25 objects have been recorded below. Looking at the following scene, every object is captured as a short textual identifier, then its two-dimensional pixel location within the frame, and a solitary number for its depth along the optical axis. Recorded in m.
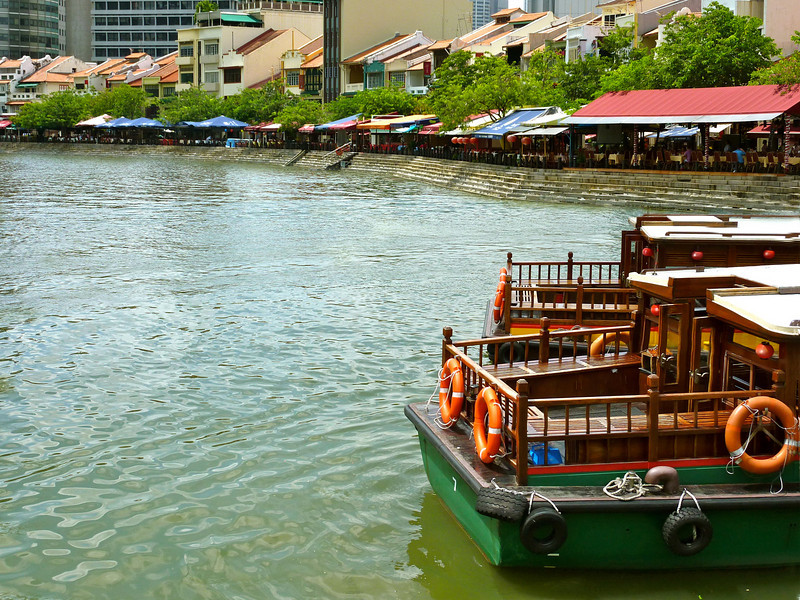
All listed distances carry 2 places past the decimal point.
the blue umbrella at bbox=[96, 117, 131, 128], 90.62
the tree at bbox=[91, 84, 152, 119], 102.06
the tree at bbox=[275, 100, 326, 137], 79.88
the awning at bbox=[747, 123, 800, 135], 35.03
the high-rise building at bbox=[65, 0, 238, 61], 151.25
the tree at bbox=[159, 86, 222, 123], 93.94
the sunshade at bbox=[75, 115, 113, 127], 95.70
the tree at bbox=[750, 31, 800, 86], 33.00
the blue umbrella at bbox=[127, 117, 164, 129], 90.38
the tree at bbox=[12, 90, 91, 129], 104.25
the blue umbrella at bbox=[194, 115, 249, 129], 84.12
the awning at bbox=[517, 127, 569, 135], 41.59
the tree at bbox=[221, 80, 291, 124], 89.69
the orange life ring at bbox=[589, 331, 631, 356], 9.32
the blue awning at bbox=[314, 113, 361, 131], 70.88
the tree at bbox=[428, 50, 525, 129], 50.56
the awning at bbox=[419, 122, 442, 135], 58.14
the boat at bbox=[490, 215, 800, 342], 11.70
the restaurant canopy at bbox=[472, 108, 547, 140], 45.28
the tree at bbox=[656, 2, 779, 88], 40.38
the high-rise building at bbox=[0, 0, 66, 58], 149.48
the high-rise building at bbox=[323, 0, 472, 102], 96.50
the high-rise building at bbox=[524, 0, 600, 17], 136.30
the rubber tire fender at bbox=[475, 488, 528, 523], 6.49
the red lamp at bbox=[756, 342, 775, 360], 6.98
